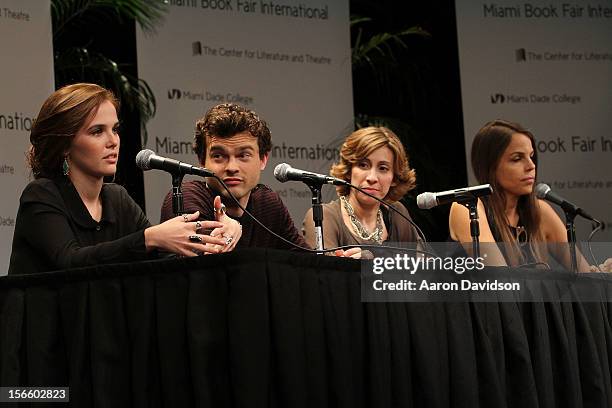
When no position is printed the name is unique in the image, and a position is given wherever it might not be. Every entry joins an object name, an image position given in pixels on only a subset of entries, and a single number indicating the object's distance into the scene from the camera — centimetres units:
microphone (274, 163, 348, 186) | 648
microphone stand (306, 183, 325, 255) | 667
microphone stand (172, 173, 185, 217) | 584
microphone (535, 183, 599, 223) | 742
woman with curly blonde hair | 855
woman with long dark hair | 861
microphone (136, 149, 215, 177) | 580
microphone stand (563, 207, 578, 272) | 743
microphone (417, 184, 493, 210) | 660
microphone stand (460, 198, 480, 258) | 645
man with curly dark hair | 729
